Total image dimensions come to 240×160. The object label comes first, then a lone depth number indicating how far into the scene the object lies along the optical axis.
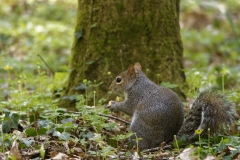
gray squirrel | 6.58
